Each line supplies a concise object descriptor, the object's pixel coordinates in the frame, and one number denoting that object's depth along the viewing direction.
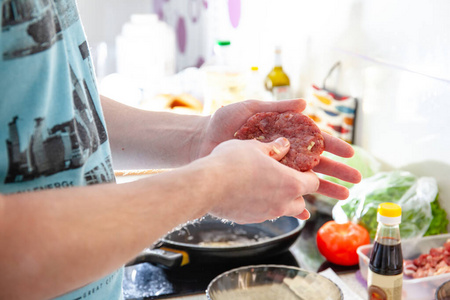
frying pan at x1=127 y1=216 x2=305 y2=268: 1.34
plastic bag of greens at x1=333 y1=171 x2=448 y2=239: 1.40
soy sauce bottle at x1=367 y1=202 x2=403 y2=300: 1.11
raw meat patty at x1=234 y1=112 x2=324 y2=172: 1.07
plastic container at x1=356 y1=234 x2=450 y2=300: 1.30
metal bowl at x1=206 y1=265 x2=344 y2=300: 1.17
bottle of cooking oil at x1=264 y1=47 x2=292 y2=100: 2.30
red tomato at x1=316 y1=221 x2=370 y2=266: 1.39
